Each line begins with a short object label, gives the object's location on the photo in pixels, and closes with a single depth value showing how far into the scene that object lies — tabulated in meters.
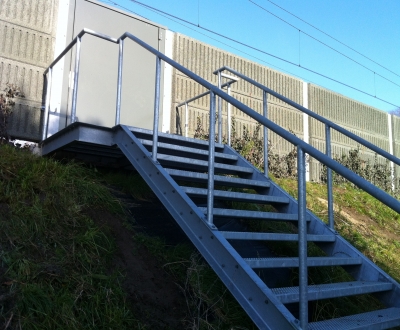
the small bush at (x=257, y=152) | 6.63
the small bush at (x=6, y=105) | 5.30
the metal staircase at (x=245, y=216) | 2.39
